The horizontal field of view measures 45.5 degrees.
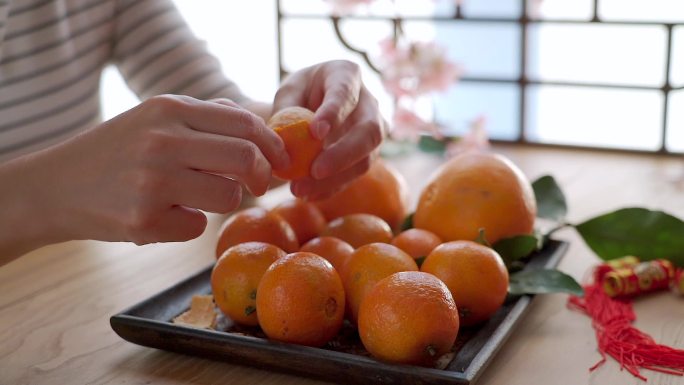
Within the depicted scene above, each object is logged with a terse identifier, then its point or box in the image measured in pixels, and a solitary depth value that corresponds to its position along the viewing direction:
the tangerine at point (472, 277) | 0.82
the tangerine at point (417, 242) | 0.93
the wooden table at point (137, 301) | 0.82
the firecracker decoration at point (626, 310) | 0.82
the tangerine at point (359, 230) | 0.97
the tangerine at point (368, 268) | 0.82
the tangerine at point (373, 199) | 1.07
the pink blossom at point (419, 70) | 1.88
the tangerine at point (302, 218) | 1.02
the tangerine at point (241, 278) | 0.84
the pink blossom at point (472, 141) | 1.80
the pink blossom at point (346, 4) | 2.00
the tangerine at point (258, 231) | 0.94
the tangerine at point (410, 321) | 0.73
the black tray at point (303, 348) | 0.73
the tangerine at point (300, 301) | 0.77
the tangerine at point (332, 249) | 0.88
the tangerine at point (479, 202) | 0.97
